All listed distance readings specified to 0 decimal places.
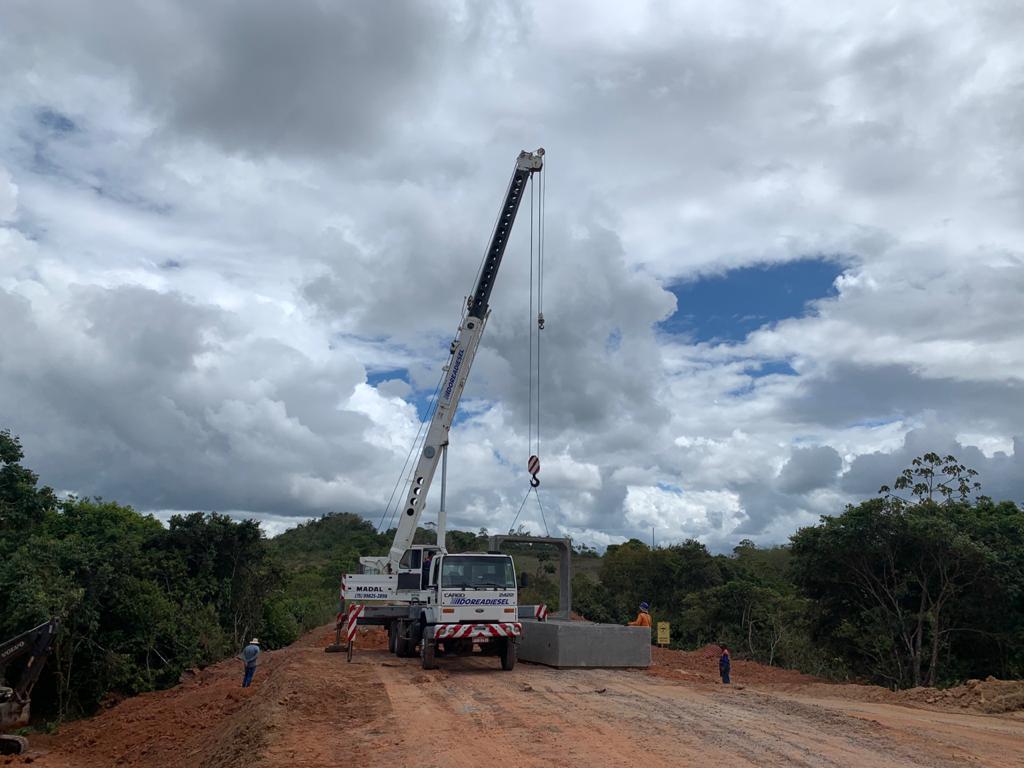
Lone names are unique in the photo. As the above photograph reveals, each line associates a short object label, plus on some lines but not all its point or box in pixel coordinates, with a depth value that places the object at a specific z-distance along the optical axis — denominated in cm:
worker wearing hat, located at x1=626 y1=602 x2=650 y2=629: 2095
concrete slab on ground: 1961
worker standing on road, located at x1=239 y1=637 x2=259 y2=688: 1831
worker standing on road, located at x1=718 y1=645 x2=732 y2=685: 1800
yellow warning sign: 2311
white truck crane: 1831
